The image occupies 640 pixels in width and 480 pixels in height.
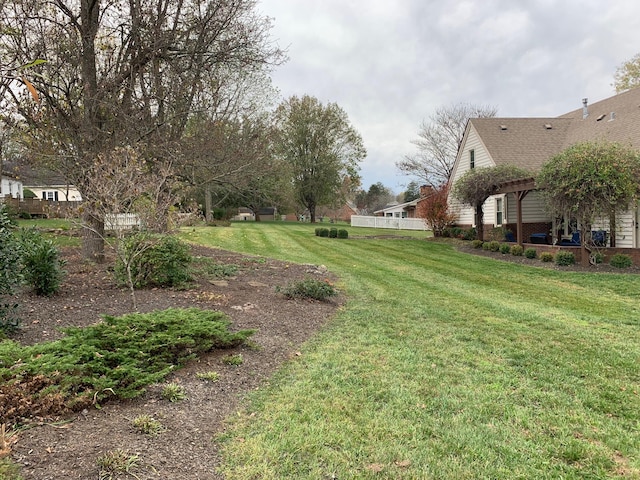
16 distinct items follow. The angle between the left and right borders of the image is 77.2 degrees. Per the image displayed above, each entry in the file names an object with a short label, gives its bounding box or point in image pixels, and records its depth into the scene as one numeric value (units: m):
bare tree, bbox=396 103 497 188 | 34.94
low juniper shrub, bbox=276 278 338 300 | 6.84
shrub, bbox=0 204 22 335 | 3.88
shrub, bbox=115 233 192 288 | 6.44
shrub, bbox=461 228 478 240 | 19.59
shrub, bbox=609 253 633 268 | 10.97
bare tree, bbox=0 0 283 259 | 7.69
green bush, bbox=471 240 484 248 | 16.56
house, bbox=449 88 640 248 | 15.91
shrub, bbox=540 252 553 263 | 12.55
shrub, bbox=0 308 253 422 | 2.56
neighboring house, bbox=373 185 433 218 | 42.80
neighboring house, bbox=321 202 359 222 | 60.90
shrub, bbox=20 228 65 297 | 5.33
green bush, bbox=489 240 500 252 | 15.30
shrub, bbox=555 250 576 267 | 11.79
